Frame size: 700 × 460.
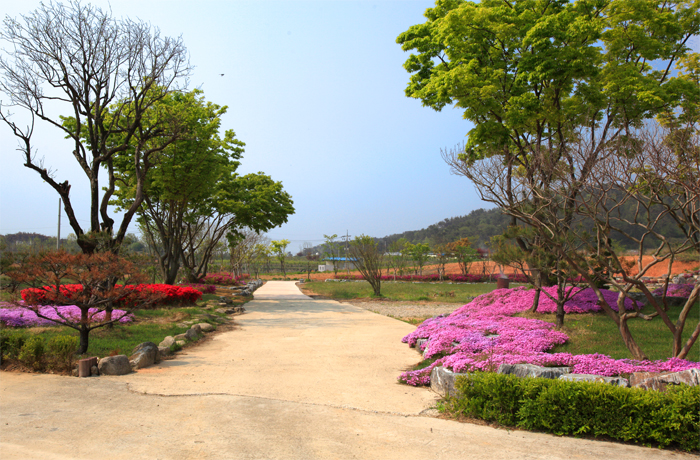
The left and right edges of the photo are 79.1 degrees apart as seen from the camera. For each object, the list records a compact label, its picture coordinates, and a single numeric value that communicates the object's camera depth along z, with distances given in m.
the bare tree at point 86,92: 12.28
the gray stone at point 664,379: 4.21
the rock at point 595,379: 4.59
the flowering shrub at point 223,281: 28.03
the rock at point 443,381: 5.23
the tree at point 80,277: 6.80
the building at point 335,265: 45.97
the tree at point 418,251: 37.28
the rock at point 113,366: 6.03
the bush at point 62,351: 6.14
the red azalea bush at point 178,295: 13.57
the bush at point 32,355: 6.14
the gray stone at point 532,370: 5.11
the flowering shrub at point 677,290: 10.83
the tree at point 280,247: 42.99
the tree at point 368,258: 21.31
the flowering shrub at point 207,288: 19.92
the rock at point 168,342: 7.69
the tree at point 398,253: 36.84
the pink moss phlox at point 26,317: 8.91
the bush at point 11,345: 6.43
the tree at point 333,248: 45.44
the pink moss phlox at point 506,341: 5.39
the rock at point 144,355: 6.50
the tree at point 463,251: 35.31
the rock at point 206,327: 10.15
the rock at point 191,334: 8.85
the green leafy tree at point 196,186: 16.44
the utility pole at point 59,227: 28.17
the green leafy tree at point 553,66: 9.42
